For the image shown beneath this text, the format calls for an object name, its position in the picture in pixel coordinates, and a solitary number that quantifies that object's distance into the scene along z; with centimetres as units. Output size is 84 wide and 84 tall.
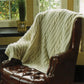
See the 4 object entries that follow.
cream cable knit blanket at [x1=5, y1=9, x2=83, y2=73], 235
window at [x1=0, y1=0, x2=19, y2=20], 349
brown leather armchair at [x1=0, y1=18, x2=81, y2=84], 201
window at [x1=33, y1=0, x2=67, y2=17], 340
